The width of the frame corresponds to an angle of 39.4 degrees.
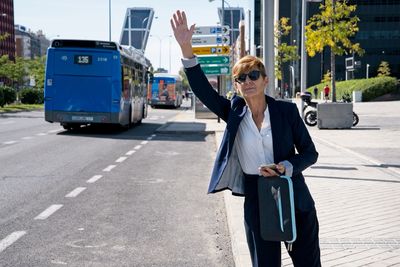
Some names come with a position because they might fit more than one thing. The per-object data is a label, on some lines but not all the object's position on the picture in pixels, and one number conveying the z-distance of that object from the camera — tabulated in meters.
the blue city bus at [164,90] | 51.97
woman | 3.08
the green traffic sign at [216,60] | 32.16
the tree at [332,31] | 24.38
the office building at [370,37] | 100.38
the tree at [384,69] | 81.19
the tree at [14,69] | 50.94
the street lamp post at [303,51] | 23.97
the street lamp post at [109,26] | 66.44
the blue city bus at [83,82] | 19.33
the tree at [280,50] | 61.41
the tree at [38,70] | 73.75
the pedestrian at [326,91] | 43.75
